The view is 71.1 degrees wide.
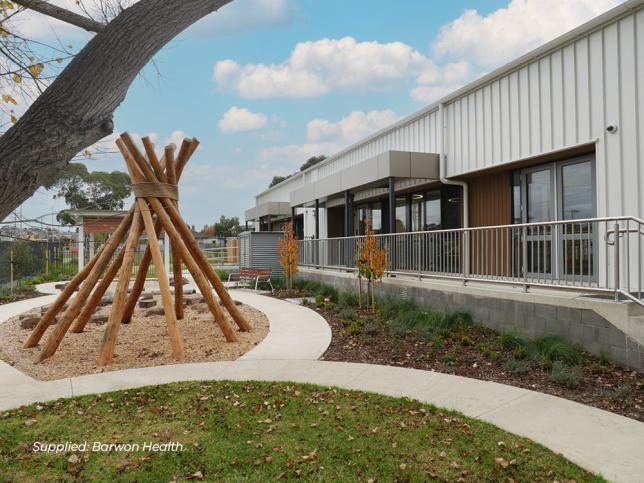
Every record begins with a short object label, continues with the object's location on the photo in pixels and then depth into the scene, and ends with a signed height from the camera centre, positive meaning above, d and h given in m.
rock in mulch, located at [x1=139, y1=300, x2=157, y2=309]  11.47 -1.44
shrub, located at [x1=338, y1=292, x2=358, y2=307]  11.32 -1.40
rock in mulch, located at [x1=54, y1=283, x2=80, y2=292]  17.00 -1.43
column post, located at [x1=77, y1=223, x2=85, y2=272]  19.22 -0.16
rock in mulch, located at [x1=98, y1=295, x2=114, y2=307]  11.82 -1.42
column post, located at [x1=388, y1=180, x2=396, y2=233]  11.61 +1.14
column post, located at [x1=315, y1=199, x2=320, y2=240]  17.28 +0.59
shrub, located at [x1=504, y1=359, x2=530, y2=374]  5.94 -1.66
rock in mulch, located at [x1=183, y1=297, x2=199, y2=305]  11.62 -1.41
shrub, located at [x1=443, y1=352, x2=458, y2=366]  6.46 -1.69
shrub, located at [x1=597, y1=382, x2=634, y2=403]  4.95 -1.70
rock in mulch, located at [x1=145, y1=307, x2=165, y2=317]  10.31 -1.47
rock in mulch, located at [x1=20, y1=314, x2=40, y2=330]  9.17 -1.50
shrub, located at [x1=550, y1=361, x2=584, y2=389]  5.37 -1.63
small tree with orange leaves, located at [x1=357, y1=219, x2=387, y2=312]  10.07 -0.39
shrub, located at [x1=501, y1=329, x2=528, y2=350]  6.84 -1.51
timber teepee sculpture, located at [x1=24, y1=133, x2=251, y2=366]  7.18 -0.09
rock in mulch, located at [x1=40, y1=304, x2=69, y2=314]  10.69 -1.48
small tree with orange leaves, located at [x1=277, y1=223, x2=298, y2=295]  14.57 -0.38
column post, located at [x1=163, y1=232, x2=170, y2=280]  18.45 -0.20
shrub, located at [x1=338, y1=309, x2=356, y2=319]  9.83 -1.52
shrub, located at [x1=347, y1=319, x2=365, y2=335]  8.38 -1.57
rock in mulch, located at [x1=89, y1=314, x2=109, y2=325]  9.48 -1.50
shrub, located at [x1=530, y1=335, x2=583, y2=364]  6.06 -1.50
